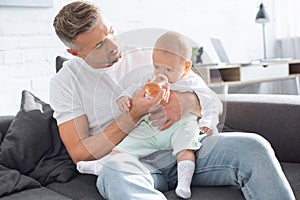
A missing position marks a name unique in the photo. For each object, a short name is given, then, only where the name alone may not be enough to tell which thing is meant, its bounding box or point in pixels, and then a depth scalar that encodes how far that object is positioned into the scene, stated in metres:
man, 1.19
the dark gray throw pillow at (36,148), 1.53
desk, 2.82
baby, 1.15
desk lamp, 3.19
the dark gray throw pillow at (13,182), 1.40
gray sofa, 1.34
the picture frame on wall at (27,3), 2.18
